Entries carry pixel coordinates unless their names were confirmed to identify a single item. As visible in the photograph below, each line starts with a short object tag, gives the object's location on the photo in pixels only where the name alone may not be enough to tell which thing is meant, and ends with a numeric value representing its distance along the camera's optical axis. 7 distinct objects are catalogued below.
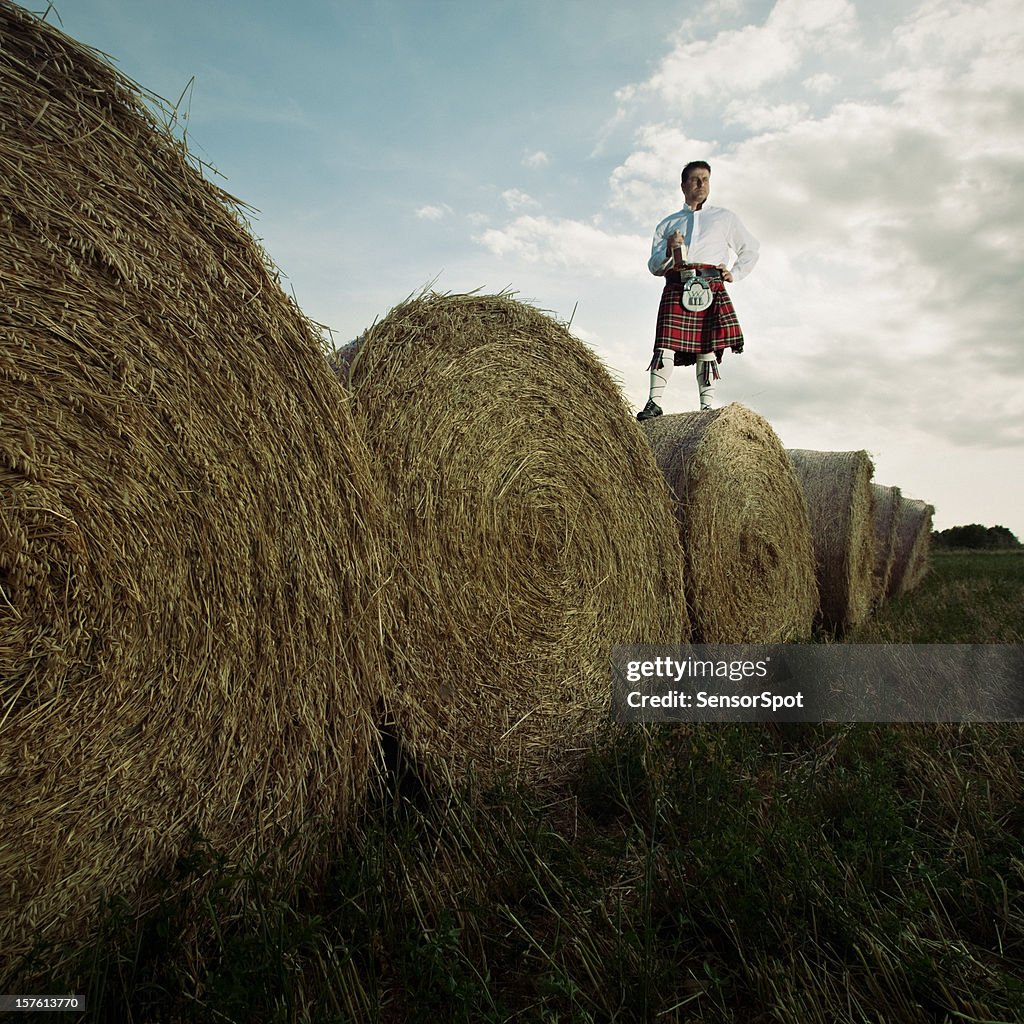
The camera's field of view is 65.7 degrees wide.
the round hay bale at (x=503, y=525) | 2.77
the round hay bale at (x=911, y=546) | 9.95
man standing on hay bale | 6.44
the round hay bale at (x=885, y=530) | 8.91
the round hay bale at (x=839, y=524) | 6.45
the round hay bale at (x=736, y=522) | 4.53
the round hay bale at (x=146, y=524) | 1.82
